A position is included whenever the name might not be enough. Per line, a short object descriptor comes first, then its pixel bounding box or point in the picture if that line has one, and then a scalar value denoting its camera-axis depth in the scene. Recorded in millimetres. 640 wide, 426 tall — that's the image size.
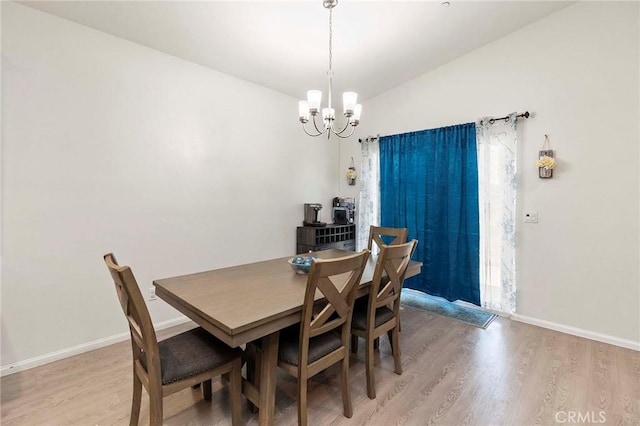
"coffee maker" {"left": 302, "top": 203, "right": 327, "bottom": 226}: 4087
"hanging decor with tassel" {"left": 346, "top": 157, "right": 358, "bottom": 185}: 4535
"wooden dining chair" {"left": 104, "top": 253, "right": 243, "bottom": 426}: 1277
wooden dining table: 1339
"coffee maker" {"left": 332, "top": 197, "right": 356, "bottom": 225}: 4430
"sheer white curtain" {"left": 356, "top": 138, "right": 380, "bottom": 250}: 4289
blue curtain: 3363
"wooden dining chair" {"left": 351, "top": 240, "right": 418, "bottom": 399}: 1836
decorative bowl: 2117
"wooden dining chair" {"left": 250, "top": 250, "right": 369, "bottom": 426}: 1462
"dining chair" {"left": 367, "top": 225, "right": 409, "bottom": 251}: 2916
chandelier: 2152
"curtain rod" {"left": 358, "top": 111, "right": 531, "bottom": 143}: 2981
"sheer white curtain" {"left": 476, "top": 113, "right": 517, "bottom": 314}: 3137
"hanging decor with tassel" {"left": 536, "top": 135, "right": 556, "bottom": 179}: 2803
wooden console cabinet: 3941
